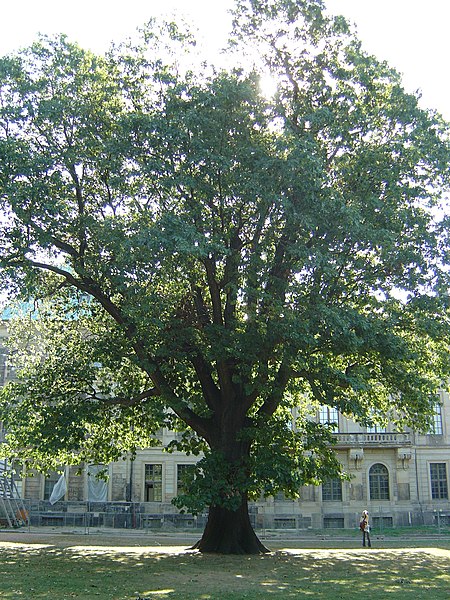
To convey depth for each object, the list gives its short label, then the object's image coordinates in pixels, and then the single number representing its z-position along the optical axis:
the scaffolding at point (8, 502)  35.97
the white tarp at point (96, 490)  49.94
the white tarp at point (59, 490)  47.44
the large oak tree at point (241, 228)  19.72
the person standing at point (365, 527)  29.94
